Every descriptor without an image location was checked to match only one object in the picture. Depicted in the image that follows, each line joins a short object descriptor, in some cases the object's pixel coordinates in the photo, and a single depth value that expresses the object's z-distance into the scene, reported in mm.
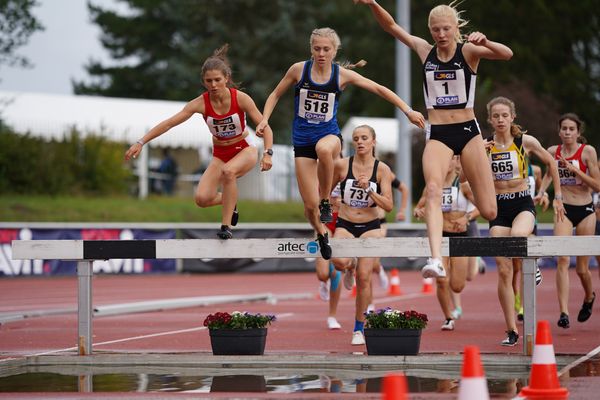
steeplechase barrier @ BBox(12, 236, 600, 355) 10719
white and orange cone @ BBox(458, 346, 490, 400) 7062
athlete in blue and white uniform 10961
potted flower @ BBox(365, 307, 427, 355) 11078
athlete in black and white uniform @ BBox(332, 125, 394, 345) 13305
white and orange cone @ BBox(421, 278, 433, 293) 22583
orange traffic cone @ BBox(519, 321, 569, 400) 8453
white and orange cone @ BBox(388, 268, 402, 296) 22125
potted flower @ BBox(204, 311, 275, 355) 11320
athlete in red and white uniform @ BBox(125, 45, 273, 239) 11398
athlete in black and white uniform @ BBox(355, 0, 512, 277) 9844
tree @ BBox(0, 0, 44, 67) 30734
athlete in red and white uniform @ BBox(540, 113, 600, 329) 13773
